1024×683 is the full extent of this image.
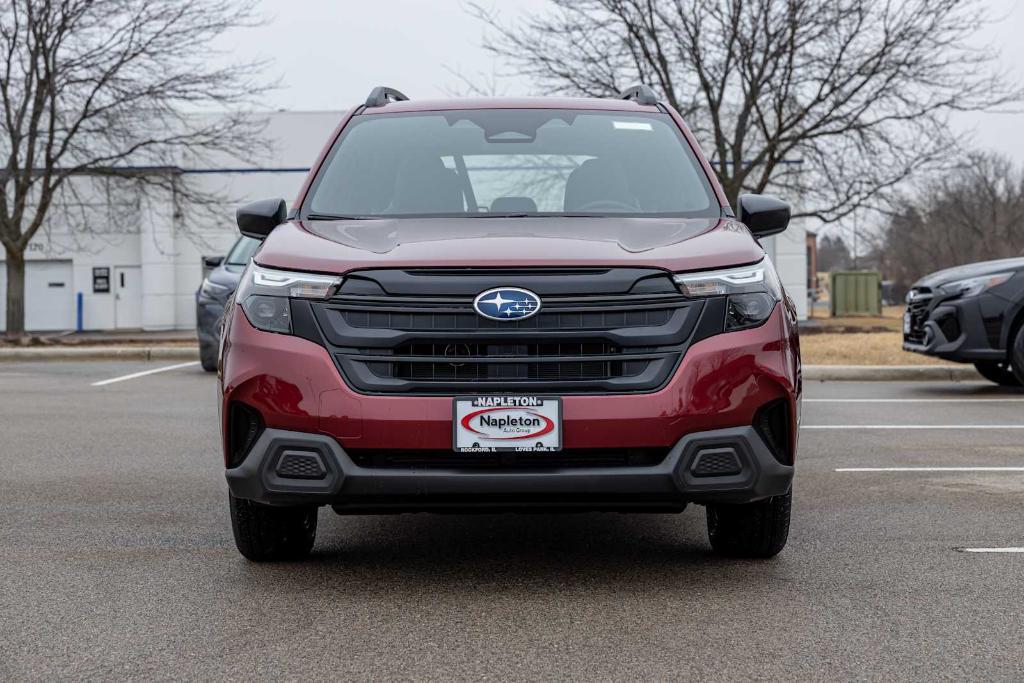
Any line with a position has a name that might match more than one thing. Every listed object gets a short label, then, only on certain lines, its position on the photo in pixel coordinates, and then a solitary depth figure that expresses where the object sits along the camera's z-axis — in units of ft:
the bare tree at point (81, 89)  82.33
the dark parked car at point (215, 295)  49.26
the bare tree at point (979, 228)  228.63
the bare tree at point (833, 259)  406.00
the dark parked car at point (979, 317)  40.16
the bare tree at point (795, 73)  77.66
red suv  14.40
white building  126.62
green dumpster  160.15
